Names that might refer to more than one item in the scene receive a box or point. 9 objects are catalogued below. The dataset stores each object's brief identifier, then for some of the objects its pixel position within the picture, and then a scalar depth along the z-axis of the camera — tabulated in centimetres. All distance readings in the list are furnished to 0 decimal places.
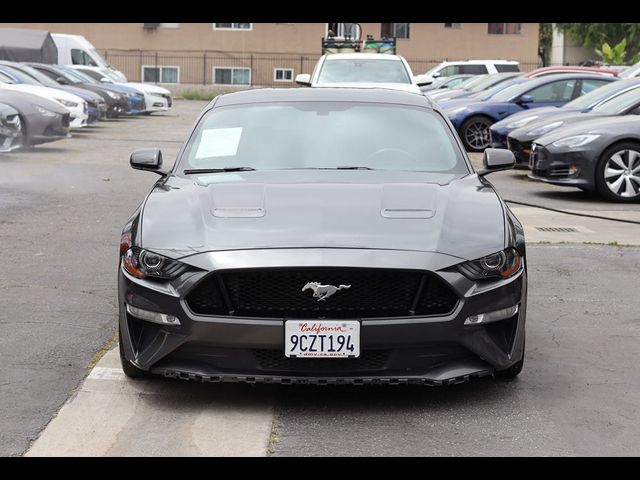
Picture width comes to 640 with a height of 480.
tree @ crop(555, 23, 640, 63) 6406
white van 3825
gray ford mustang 507
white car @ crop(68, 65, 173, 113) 3278
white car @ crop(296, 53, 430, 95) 1950
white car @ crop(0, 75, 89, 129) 2298
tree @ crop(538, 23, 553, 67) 7209
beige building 5544
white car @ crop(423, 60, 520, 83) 4162
